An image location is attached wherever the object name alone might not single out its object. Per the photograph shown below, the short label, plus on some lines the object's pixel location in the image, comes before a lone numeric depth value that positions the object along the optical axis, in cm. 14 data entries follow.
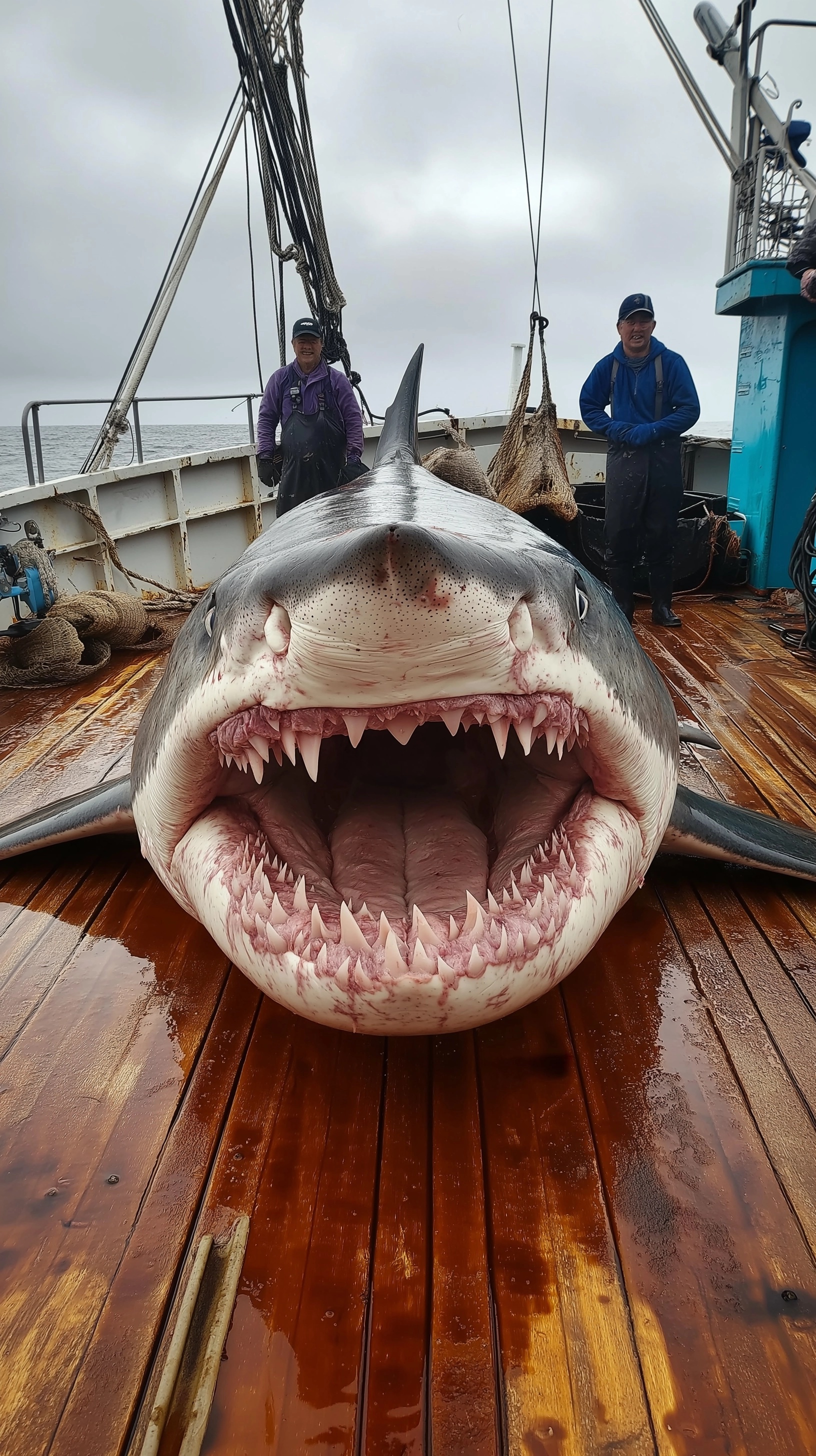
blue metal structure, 590
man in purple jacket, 536
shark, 100
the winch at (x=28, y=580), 413
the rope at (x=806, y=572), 447
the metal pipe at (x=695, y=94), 717
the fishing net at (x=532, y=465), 614
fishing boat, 96
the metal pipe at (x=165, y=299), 732
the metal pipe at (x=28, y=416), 551
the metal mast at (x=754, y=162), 621
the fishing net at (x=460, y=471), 595
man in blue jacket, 499
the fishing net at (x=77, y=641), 427
